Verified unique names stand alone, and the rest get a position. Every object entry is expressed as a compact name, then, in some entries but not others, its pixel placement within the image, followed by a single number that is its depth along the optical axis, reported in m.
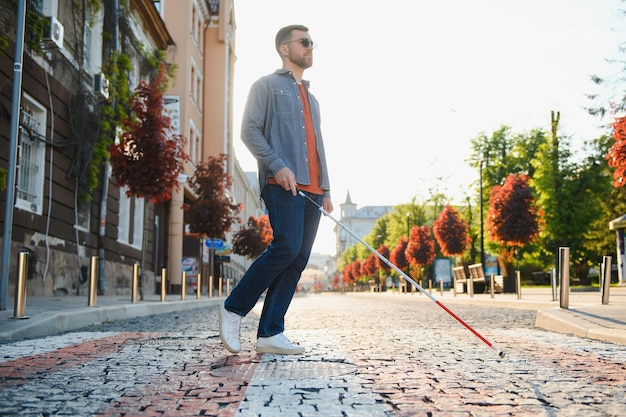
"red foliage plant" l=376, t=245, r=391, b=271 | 71.56
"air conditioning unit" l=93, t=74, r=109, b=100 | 16.72
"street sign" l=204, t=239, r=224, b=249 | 28.67
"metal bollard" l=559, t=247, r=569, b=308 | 9.62
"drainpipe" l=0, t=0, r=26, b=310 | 7.66
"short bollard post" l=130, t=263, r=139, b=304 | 11.79
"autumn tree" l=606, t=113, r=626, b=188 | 15.14
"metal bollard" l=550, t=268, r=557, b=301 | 15.16
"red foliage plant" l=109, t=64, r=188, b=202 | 15.00
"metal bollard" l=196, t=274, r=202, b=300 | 19.47
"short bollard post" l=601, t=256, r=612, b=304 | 10.70
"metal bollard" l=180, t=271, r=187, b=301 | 16.82
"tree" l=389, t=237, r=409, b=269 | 58.11
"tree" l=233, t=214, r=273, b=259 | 46.00
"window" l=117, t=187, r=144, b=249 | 21.14
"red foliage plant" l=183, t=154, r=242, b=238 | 27.14
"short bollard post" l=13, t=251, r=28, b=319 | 6.84
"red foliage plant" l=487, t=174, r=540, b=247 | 29.75
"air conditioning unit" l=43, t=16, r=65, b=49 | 13.31
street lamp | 31.73
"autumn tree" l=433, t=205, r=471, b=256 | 39.66
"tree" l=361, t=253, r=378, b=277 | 83.09
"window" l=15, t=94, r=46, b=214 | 13.38
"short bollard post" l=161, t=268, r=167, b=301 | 14.10
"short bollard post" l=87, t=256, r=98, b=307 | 9.27
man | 4.48
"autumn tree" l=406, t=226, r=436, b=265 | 49.28
